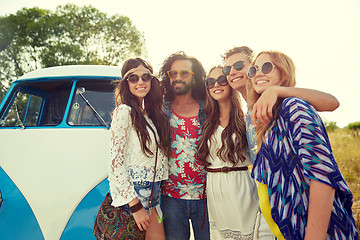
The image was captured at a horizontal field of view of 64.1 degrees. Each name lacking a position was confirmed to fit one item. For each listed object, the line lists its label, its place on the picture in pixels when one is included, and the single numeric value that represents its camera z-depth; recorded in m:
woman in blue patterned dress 1.28
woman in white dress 2.16
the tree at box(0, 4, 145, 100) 17.36
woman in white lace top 1.99
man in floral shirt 2.36
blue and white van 2.37
